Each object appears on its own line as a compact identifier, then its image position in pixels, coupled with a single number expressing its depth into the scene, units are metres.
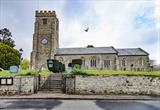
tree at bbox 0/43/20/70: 25.53
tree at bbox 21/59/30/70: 33.07
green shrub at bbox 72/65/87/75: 10.48
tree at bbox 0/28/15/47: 31.58
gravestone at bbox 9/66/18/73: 11.46
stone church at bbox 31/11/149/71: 28.33
